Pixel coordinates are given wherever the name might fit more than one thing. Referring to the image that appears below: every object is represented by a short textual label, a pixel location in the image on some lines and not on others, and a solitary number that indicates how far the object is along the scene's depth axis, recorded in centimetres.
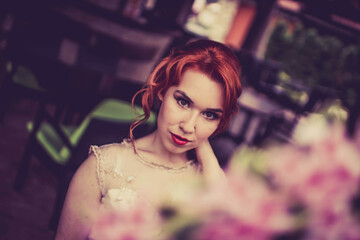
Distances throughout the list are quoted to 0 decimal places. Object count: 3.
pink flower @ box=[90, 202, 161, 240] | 43
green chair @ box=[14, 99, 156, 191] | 224
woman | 97
